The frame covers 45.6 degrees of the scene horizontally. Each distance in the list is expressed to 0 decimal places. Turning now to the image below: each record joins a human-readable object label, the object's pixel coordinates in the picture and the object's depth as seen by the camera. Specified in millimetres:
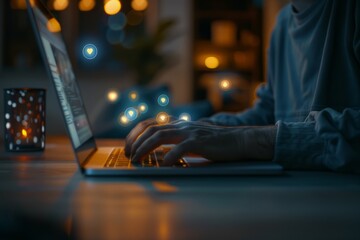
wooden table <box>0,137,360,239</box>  329
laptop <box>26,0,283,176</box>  587
